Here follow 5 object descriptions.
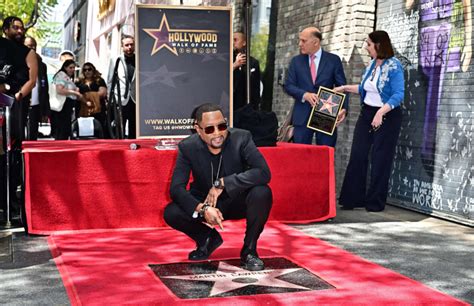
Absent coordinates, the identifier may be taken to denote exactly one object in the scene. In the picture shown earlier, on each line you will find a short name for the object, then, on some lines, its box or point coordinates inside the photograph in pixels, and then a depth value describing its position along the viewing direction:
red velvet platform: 7.38
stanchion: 7.65
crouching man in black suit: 5.93
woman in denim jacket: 9.00
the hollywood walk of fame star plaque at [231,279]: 5.39
